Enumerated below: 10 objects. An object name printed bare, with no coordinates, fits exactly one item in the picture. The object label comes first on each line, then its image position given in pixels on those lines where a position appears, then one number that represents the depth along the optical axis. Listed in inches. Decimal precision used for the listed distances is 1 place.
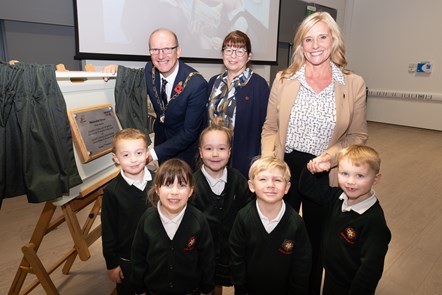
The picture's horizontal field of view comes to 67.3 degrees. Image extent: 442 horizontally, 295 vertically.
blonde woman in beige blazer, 62.2
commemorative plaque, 67.2
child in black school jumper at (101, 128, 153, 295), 58.2
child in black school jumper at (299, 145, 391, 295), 50.4
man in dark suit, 74.5
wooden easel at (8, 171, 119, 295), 65.0
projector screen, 122.1
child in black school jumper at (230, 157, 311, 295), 54.2
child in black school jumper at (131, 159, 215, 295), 53.3
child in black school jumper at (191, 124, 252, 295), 63.2
